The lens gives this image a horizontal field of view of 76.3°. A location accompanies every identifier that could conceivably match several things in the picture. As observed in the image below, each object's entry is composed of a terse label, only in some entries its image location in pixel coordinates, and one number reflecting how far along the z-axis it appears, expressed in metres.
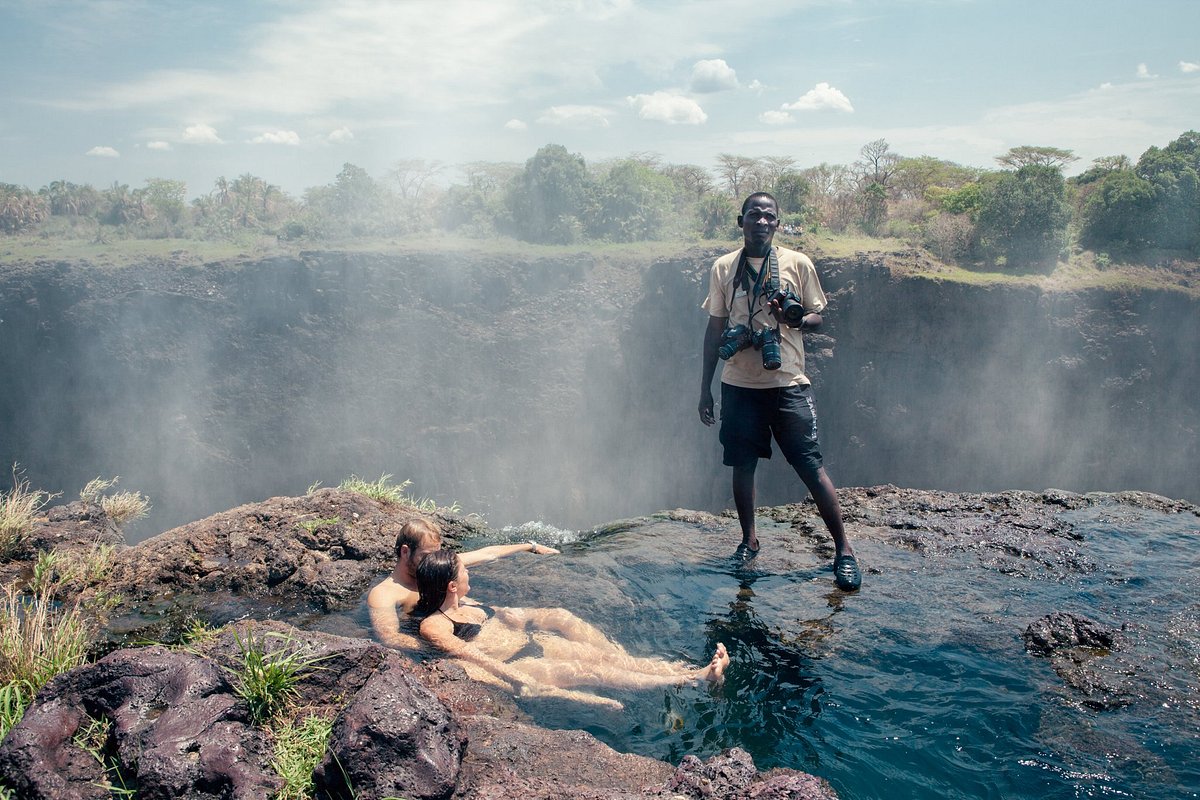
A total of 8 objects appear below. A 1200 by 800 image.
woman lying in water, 3.17
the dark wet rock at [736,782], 2.17
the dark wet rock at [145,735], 2.02
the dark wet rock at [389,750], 2.05
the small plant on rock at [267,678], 2.43
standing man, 4.08
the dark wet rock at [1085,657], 2.90
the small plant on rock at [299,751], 2.12
